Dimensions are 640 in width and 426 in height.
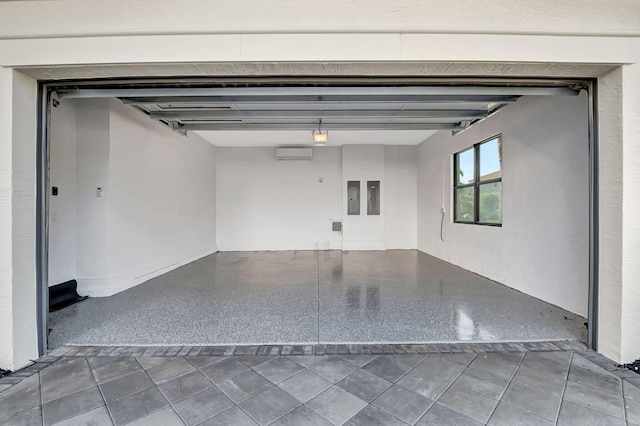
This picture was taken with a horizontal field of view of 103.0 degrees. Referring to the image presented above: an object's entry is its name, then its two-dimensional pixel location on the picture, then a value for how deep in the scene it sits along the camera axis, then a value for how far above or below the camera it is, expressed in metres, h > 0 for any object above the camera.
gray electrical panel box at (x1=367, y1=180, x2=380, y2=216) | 7.13 +0.42
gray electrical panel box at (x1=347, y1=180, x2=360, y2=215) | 7.13 +0.42
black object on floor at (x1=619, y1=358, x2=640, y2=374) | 1.81 -1.12
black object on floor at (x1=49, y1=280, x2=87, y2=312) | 3.02 -1.03
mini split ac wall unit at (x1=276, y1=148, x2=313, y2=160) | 6.84 +1.60
